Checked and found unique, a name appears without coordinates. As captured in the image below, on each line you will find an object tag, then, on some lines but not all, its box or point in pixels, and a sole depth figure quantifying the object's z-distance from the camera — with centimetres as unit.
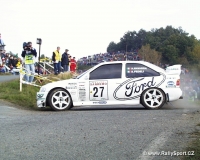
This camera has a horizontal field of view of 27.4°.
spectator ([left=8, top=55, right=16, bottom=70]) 3092
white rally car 1245
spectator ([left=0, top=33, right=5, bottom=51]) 3164
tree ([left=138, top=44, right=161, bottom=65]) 4651
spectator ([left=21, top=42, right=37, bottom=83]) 1734
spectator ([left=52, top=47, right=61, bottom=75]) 2077
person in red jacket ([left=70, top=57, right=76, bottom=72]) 2617
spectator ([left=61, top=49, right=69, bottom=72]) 2173
